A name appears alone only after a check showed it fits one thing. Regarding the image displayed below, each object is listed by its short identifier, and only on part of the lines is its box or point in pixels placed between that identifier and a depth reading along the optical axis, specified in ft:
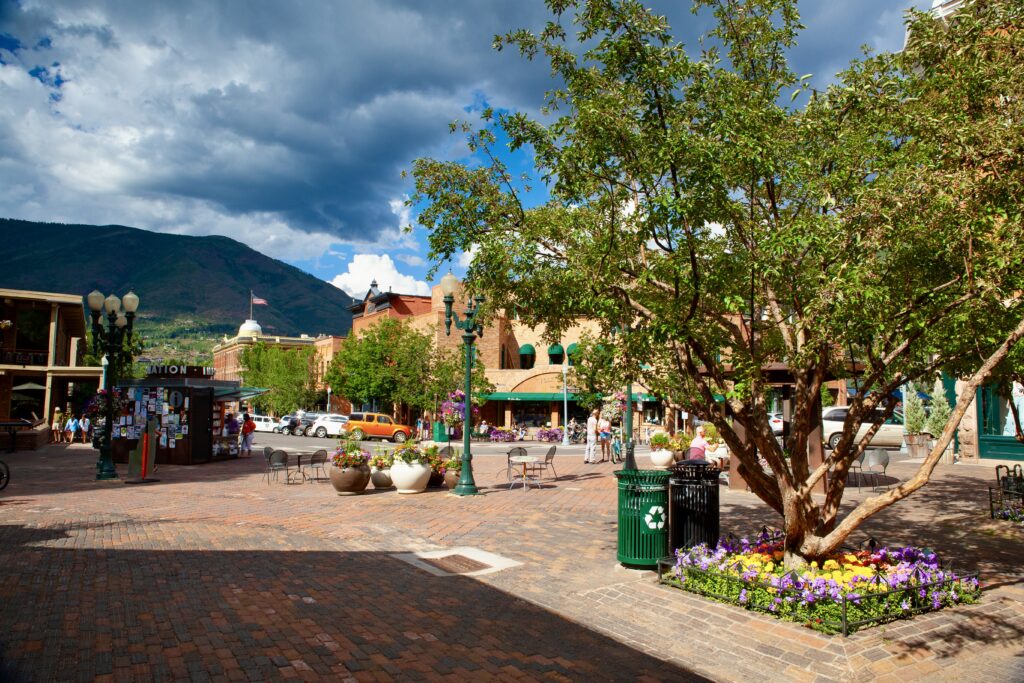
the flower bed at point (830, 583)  20.21
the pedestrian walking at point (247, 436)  86.40
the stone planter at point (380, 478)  49.98
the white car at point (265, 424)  153.58
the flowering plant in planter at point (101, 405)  61.00
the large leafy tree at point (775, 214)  21.06
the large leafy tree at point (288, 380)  200.64
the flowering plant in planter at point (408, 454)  47.62
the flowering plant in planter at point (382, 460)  49.62
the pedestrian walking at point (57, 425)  111.04
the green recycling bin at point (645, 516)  25.91
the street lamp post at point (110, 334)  56.95
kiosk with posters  73.97
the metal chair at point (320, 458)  57.98
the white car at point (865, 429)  91.56
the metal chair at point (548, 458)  54.47
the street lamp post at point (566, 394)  118.11
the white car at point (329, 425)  132.67
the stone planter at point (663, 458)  61.93
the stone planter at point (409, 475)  46.98
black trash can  26.30
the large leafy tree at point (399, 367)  139.03
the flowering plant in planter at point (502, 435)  127.03
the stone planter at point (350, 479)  47.06
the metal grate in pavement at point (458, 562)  26.84
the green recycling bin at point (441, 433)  119.85
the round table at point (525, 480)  51.19
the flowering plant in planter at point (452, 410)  74.74
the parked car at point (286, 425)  144.66
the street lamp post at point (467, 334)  46.06
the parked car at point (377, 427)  122.62
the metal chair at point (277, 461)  55.03
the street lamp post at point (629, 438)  54.70
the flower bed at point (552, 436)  123.79
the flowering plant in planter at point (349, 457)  47.09
